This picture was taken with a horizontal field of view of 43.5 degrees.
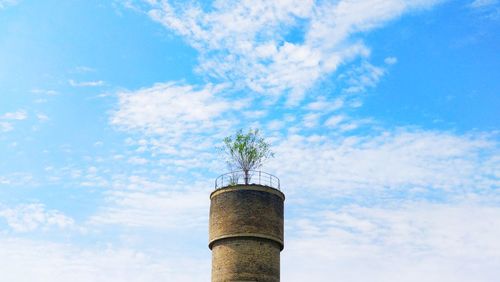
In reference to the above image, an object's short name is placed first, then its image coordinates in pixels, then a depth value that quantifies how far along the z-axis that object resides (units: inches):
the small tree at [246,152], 1350.5
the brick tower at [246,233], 1195.4
